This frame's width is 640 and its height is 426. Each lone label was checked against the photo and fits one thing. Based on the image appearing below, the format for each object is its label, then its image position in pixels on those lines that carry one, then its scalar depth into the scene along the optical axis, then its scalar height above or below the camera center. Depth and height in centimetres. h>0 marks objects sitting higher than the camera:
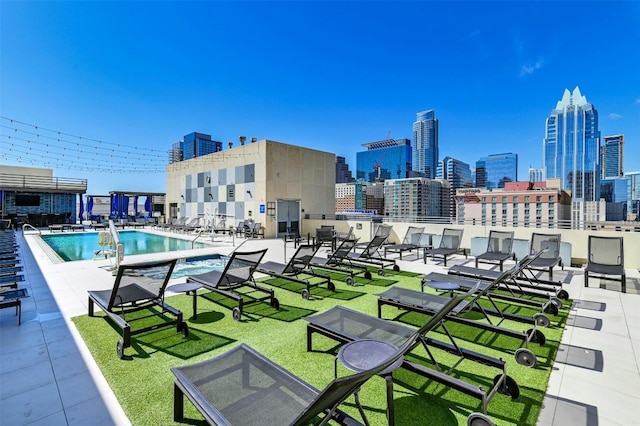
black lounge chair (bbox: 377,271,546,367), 276 -112
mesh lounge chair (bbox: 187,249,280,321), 426 -99
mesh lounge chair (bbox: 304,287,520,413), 207 -113
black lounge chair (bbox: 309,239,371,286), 609 -109
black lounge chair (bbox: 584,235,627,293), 571 -83
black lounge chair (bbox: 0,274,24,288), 445 -114
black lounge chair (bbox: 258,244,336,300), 535 -108
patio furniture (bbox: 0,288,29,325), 366 -118
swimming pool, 1051 -143
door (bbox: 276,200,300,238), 1546 -15
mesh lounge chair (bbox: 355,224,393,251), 987 -60
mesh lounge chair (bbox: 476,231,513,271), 714 -82
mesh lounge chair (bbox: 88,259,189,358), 329 -95
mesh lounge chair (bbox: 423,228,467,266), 758 -87
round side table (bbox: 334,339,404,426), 185 -98
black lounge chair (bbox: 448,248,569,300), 460 -116
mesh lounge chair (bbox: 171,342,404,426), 164 -113
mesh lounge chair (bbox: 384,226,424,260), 829 -89
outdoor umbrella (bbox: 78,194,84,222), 2113 +23
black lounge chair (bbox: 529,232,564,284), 589 -81
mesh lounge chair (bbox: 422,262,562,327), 339 -115
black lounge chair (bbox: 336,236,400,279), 689 -109
